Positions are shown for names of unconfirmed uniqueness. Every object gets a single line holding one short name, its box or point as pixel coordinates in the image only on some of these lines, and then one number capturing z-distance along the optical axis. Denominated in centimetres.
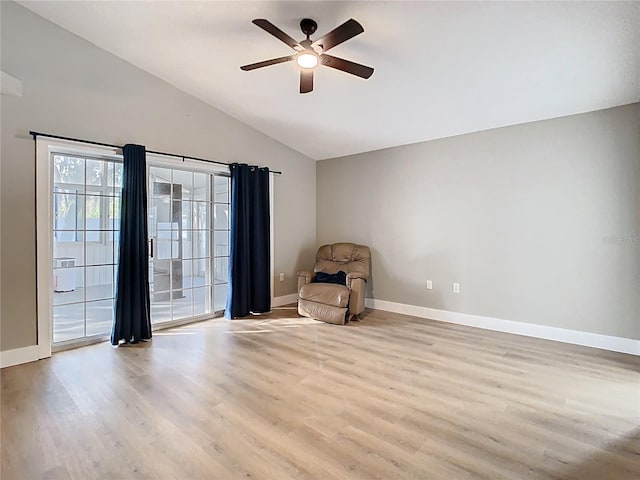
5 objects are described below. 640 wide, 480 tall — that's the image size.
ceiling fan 234
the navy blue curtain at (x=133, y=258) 378
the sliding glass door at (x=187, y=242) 439
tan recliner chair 453
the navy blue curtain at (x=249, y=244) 485
